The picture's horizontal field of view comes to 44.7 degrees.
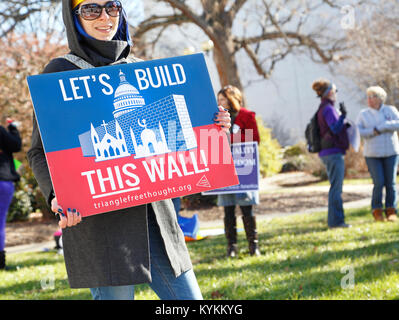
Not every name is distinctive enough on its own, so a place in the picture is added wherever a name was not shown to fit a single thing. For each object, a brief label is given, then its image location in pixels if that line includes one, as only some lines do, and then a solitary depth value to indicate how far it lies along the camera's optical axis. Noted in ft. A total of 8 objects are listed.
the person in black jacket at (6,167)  20.42
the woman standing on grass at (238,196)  18.92
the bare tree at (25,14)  39.96
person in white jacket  23.99
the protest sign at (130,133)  6.73
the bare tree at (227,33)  42.29
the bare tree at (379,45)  52.22
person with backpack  22.95
